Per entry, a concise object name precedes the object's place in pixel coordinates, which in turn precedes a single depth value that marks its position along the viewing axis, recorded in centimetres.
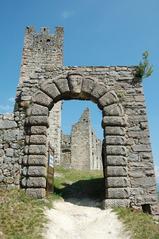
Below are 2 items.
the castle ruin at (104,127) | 533
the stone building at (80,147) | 1633
